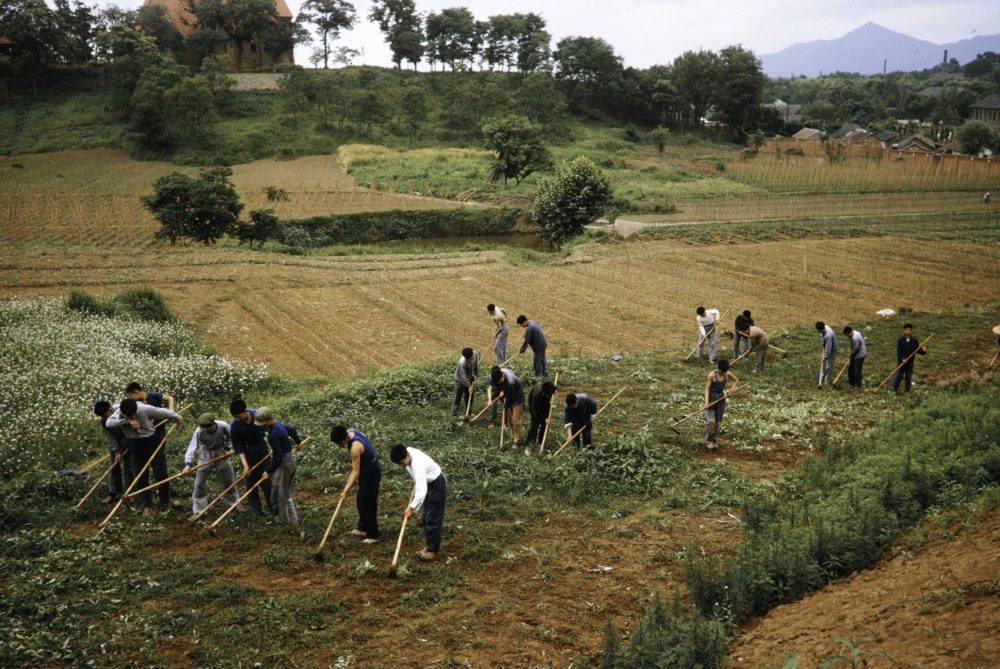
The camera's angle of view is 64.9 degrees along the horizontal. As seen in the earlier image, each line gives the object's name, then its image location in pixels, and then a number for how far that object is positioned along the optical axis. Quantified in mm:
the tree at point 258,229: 36219
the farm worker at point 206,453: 10086
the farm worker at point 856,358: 15203
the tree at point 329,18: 91250
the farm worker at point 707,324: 17516
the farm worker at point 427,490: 8562
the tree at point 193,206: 34375
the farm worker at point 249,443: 9812
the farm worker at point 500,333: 15922
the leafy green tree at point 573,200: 37125
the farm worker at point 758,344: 16453
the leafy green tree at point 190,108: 60125
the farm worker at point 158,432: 10461
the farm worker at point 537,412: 12023
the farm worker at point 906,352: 14922
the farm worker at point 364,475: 8961
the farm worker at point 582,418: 11922
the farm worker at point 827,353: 15133
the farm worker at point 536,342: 15176
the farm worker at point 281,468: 9656
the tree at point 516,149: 51750
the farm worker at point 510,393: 12097
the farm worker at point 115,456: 10289
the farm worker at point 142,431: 10117
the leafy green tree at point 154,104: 59562
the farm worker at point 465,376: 13430
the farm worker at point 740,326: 17156
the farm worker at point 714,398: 12430
